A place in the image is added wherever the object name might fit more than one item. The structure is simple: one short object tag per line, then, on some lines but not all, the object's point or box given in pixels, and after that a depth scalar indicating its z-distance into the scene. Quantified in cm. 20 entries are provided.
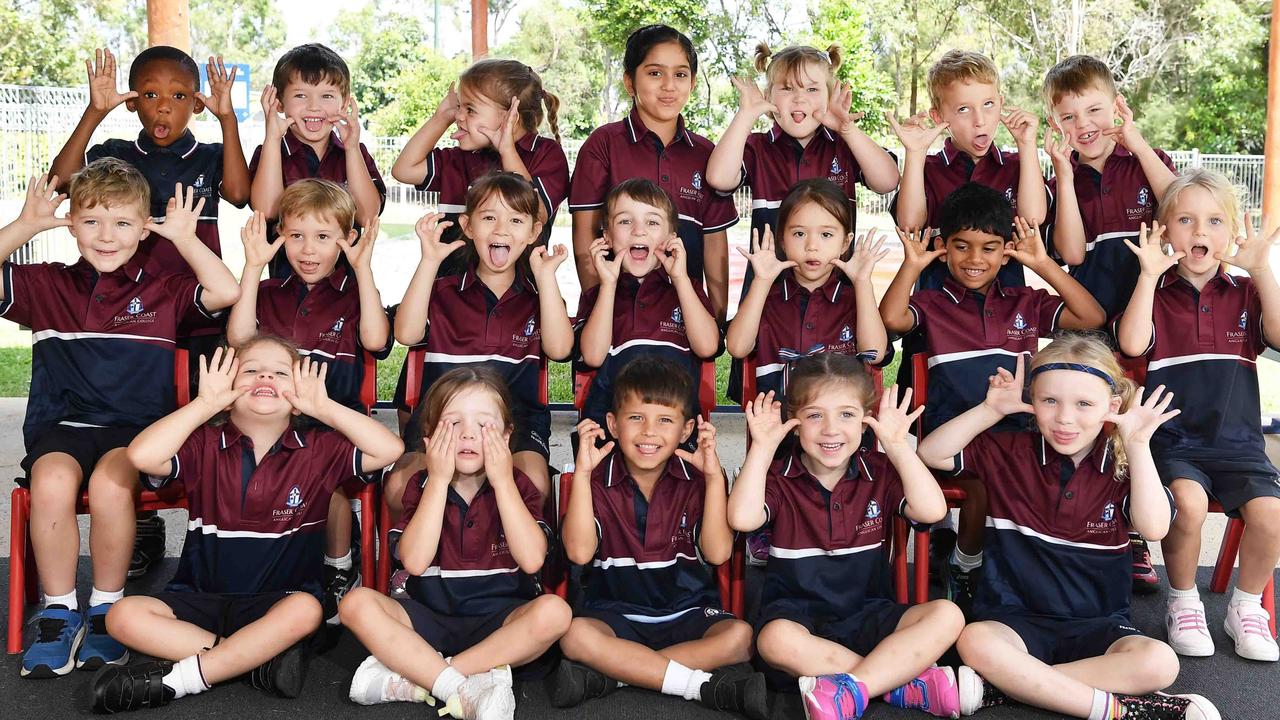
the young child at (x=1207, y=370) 290
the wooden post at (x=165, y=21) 676
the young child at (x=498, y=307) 319
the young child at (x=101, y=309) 307
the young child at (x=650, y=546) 265
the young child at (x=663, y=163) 362
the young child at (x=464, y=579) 258
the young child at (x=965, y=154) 346
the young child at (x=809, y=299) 317
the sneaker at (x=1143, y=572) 331
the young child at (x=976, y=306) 321
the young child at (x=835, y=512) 261
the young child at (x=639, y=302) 321
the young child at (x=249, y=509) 261
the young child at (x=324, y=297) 322
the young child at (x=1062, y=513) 257
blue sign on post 1316
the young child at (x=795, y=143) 351
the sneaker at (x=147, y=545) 337
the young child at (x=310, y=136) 358
